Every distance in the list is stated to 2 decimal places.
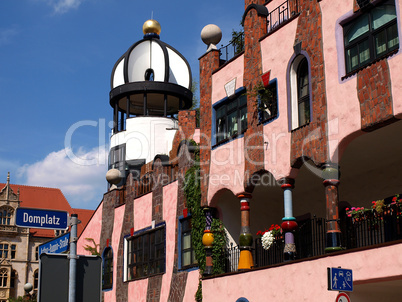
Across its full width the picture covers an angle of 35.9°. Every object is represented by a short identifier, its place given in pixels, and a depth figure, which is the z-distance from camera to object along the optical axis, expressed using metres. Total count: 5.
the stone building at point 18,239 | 64.19
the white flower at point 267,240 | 17.32
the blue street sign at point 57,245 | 11.20
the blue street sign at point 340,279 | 10.96
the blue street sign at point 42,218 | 10.58
